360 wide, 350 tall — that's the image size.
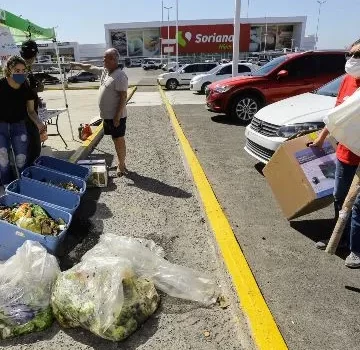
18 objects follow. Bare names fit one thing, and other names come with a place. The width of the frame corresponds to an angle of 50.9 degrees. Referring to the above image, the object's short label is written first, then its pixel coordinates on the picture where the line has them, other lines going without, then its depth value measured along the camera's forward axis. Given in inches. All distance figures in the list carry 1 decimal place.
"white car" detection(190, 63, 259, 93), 735.1
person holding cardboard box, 120.7
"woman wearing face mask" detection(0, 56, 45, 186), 164.4
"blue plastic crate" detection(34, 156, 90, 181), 188.5
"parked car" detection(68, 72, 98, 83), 1389.8
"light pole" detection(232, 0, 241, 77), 535.2
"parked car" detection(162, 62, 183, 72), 1478.3
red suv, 362.3
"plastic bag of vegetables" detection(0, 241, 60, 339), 97.2
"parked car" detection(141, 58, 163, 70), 2098.9
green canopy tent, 249.0
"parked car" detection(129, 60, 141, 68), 2551.7
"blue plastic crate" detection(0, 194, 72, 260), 117.7
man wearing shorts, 199.0
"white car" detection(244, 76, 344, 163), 200.7
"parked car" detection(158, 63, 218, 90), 892.6
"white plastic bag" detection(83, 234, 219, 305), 110.5
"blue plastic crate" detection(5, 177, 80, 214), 154.7
